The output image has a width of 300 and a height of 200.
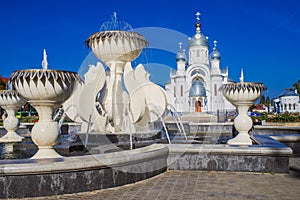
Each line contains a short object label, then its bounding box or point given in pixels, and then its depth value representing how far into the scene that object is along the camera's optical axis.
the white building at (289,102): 61.91
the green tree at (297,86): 58.83
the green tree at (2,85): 40.61
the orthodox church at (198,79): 55.53
